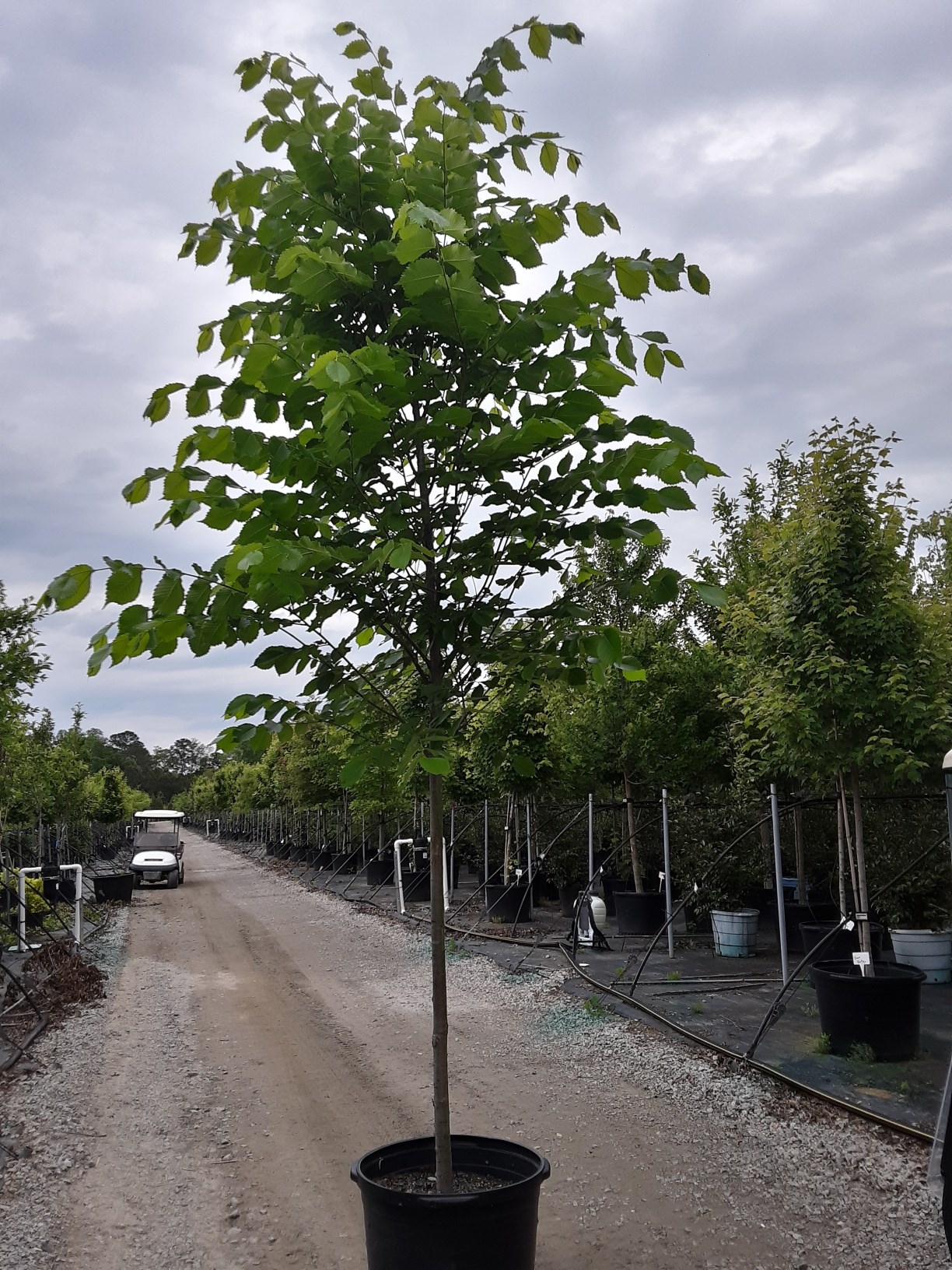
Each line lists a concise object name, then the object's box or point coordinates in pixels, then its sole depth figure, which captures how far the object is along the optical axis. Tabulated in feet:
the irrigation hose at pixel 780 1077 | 17.56
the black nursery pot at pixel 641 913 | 42.86
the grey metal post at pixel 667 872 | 35.60
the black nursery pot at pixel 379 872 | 77.85
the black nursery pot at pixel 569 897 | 50.88
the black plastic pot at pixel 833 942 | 33.65
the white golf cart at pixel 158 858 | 83.56
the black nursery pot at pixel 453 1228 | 9.89
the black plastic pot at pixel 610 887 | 51.62
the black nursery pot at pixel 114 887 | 65.57
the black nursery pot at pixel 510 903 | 47.98
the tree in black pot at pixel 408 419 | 8.36
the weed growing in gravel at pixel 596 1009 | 27.99
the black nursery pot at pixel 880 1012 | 21.76
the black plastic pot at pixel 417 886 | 62.18
